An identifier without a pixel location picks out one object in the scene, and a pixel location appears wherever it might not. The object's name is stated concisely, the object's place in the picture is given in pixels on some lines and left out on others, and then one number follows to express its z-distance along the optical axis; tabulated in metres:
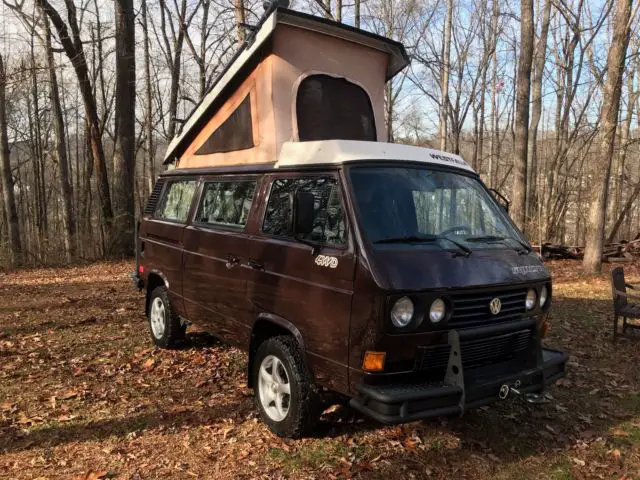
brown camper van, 3.41
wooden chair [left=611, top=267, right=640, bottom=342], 6.79
